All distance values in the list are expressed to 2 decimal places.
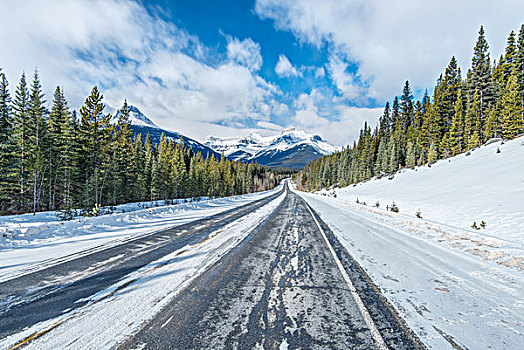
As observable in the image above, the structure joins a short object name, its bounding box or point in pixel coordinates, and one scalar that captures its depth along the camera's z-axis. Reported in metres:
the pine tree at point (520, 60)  30.73
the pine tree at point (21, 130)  22.98
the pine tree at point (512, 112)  26.94
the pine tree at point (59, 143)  25.47
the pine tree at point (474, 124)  34.03
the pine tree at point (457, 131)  35.66
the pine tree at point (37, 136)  23.44
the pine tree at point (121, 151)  28.36
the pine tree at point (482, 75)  36.94
